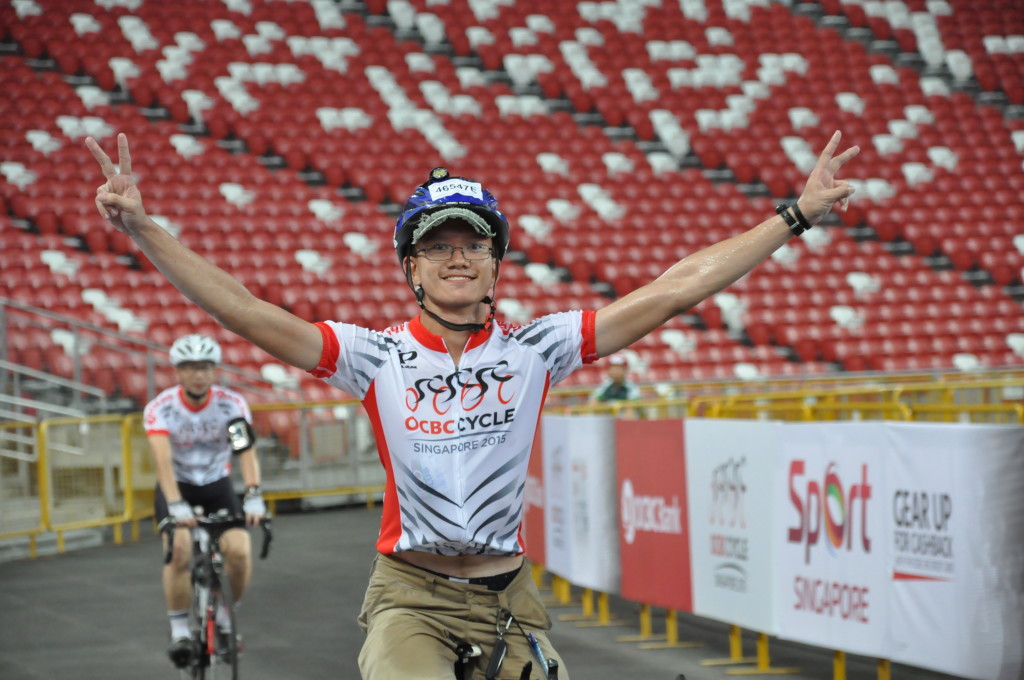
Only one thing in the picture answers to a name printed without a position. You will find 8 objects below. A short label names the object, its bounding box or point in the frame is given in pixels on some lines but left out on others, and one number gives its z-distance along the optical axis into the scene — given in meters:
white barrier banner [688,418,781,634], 18.27
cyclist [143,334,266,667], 17.97
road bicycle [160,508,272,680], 17.25
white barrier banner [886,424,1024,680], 14.12
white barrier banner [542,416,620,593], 22.72
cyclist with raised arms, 7.64
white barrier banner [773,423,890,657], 15.95
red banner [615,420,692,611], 20.47
